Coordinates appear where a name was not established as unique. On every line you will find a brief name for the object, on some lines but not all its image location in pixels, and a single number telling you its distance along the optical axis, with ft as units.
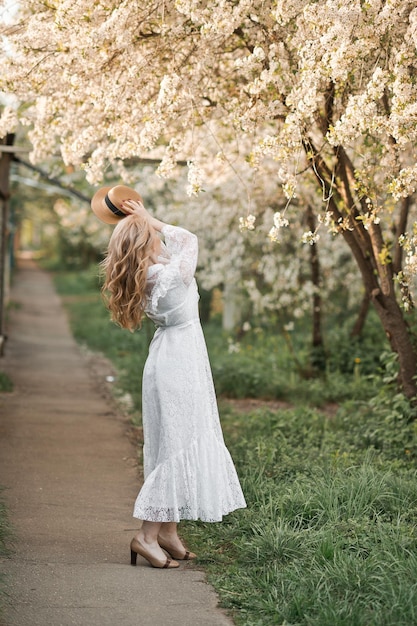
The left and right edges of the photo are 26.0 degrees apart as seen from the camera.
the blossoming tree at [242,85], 18.44
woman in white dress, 16.17
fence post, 43.53
